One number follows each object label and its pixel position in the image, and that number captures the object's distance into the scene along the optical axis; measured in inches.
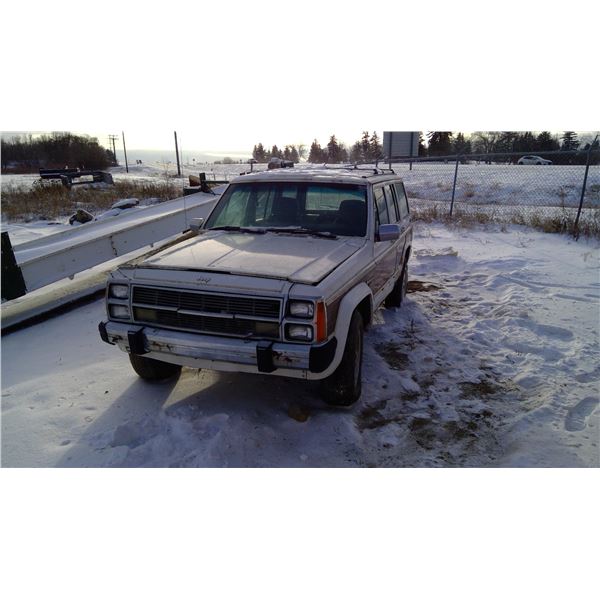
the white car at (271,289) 113.4
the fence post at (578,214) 375.9
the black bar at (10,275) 184.7
